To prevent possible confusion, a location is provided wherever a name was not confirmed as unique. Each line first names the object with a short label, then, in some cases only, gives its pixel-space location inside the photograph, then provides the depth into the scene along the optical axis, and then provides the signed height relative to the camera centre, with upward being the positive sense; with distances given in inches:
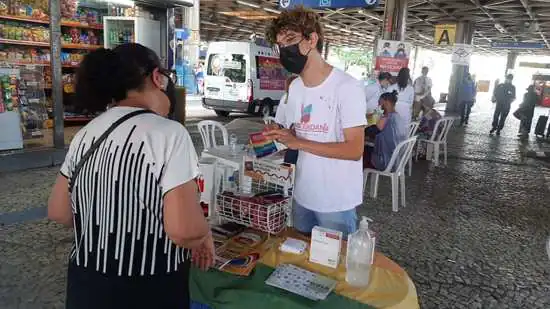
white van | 466.0 -8.5
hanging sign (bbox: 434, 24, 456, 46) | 424.2 +44.2
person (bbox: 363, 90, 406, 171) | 178.5 -25.9
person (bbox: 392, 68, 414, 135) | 228.5 -10.6
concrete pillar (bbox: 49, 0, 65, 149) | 212.5 -6.9
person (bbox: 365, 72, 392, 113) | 268.7 -7.3
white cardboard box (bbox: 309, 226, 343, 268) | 62.2 -24.8
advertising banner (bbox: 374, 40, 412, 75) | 320.8 +16.2
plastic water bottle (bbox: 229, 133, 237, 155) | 124.6 -21.6
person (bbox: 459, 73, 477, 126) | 536.4 -21.8
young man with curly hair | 68.7 -8.8
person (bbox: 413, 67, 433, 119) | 341.5 -6.6
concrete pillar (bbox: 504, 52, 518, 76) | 1078.4 +56.4
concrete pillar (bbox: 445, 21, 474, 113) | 646.7 +11.8
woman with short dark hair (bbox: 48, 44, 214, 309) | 43.6 -12.8
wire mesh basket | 67.9 -20.8
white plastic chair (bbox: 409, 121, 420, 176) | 248.2 -28.4
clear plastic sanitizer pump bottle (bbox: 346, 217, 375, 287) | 58.4 -24.8
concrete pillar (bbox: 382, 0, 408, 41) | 358.6 +48.2
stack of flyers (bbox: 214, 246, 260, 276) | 60.0 -27.3
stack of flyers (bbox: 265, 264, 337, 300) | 54.8 -27.6
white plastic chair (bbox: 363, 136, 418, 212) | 175.6 -37.2
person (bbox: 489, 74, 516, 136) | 450.0 -16.9
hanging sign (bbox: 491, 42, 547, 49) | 722.8 +64.5
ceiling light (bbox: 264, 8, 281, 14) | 664.4 +94.1
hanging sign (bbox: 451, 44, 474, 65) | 464.4 +28.7
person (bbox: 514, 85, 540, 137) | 462.3 -27.1
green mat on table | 52.9 -28.1
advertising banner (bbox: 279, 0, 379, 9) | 240.4 +40.4
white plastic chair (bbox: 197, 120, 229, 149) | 177.2 -26.0
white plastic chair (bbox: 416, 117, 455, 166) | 269.9 -36.7
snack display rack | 251.3 +17.8
